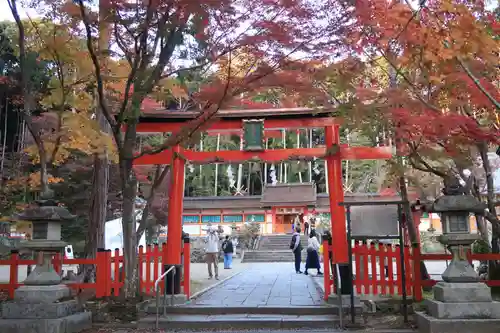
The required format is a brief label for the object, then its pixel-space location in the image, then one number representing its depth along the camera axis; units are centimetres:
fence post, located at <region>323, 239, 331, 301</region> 917
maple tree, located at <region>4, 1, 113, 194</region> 897
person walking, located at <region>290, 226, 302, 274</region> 1628
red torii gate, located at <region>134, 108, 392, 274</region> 981
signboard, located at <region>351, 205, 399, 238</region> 797
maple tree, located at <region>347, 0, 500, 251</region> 680
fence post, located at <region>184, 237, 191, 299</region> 973
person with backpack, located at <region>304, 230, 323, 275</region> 1521
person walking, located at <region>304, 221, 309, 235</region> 3222
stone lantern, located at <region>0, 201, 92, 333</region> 730
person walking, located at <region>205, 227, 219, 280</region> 1520
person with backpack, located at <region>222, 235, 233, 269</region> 1997
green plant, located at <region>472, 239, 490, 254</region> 1115
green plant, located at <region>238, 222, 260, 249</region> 3199
